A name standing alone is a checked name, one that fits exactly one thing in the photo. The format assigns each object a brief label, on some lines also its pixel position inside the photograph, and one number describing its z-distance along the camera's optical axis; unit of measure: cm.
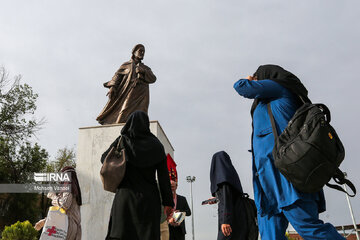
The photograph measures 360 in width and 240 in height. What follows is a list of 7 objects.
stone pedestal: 527
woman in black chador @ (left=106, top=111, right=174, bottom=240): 250
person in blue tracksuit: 198
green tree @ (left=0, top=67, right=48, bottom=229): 2197
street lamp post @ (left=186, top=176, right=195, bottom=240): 2770
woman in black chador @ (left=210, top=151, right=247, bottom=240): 319
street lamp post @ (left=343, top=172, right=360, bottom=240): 2892
